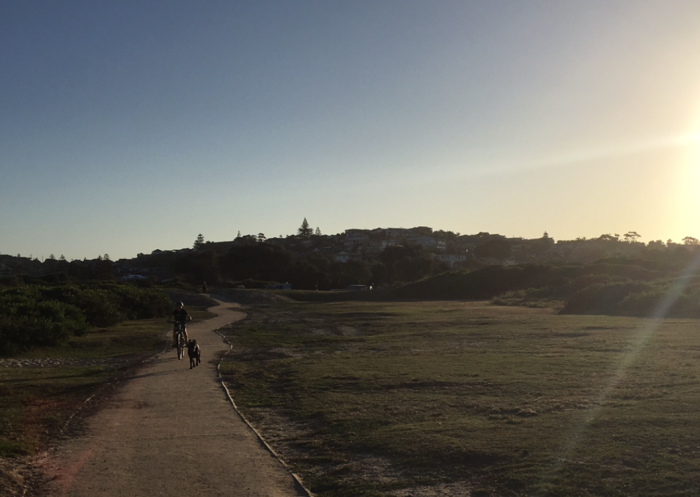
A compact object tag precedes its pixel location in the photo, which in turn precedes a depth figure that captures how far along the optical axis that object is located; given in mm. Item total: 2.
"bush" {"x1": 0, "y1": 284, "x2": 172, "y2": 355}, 21062
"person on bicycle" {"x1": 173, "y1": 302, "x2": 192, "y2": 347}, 18578
